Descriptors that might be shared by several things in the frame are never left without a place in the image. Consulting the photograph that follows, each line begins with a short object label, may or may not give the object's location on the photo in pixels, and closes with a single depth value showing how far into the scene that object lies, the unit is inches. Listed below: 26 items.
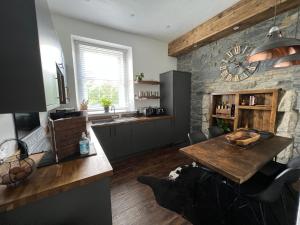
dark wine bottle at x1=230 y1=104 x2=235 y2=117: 113.3
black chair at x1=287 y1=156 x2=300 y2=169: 53.2
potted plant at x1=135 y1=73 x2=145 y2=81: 134.6
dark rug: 55.6
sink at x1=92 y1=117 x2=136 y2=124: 116.6
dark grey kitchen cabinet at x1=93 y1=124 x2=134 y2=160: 103.3
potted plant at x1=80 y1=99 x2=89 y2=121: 111.3
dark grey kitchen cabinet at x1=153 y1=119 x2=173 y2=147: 130.8
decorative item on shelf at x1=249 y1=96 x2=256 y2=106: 99.6
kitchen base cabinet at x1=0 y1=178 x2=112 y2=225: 29.7
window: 119.6
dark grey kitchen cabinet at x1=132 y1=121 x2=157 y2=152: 118.5
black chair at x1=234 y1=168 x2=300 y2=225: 43.1
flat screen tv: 47.3
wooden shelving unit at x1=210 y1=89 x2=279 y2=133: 91.1
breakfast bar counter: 28.7
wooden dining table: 45.4
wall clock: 104.1
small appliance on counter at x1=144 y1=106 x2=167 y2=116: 136.6
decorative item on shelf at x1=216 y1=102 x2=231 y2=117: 116.0
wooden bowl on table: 63.2
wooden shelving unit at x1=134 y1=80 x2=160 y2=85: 136.2
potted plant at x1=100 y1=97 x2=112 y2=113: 123.9
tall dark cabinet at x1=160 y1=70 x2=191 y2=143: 138.7
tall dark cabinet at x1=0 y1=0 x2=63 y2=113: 24.9
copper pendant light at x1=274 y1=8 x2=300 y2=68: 60.0
